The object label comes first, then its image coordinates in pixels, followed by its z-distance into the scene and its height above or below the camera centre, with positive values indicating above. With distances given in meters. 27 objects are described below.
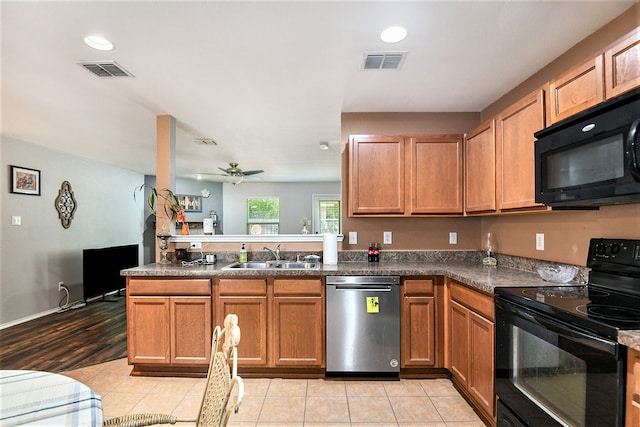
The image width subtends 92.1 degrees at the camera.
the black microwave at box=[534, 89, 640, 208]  1.29 +0.30
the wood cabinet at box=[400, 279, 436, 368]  2.55 -0.92
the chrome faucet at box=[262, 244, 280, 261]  3.11 -0.34
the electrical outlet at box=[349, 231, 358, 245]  3.22 -0.20
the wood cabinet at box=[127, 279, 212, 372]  2.58 -0.86
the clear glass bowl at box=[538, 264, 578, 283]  1.99 -0.36
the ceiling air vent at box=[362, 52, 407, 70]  2.09 +1.11
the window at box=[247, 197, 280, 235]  8.55 +0.18
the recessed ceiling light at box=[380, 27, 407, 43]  1.83 +1.11
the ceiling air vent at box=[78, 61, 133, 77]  2.20 +1.11
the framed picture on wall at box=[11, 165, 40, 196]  4.07 +0.52
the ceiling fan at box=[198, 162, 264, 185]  5.64 +0.87
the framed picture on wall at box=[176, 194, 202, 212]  7.63 +0.41
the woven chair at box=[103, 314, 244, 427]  0.81 -0.52
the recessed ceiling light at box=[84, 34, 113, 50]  1.90 +1.11
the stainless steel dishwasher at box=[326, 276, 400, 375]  2.53 -0.87
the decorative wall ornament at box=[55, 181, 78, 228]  4.76 +0.23
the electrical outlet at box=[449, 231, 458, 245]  3.19 -0.21
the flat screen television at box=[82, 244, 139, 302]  4.88 -0.84
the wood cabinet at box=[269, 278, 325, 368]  2.57 -0.87
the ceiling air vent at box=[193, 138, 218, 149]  4.26 +1.09
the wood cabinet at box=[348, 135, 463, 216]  2.89 +0.41
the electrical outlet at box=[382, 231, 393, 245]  3.21 -0.21
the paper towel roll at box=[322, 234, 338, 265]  2.94 -0.29
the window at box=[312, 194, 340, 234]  8.62 +0.18
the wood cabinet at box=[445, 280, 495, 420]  1.93 -0.88
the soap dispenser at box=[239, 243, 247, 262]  3.11 -0.38
